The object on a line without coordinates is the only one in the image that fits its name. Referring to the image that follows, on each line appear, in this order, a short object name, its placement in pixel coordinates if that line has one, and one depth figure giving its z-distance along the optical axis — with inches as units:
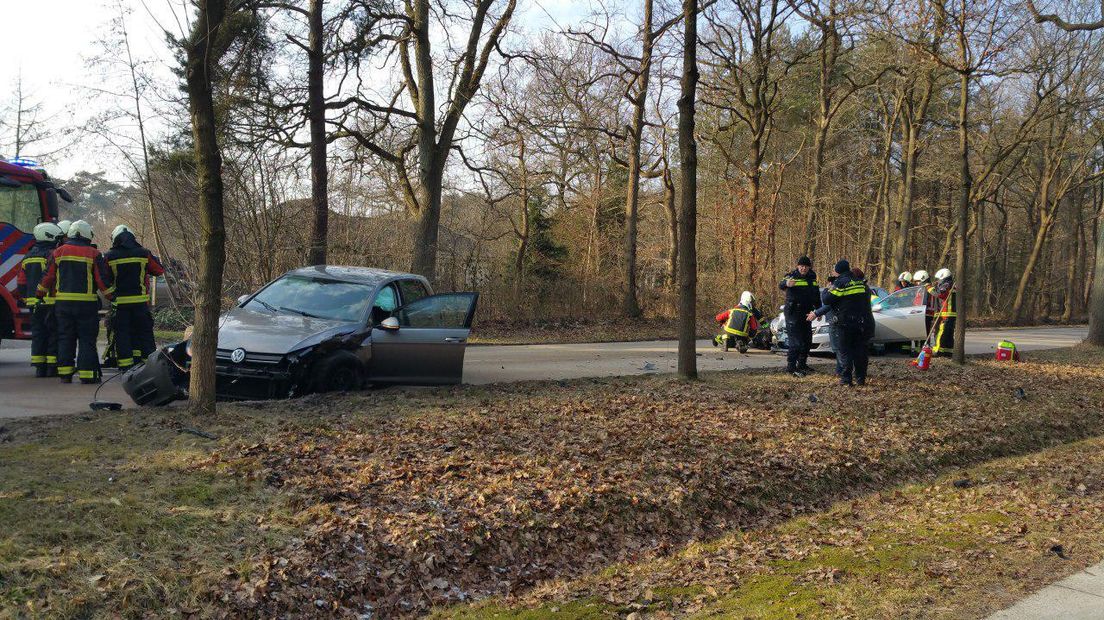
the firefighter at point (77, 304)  418.3
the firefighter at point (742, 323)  693.9
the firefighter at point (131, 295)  436.1
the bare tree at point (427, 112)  762.2
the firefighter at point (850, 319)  482.6
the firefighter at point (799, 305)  524.4
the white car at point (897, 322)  702.5
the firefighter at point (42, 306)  443.2
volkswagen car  348.5
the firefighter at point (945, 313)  674.2
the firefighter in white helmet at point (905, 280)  822.5
